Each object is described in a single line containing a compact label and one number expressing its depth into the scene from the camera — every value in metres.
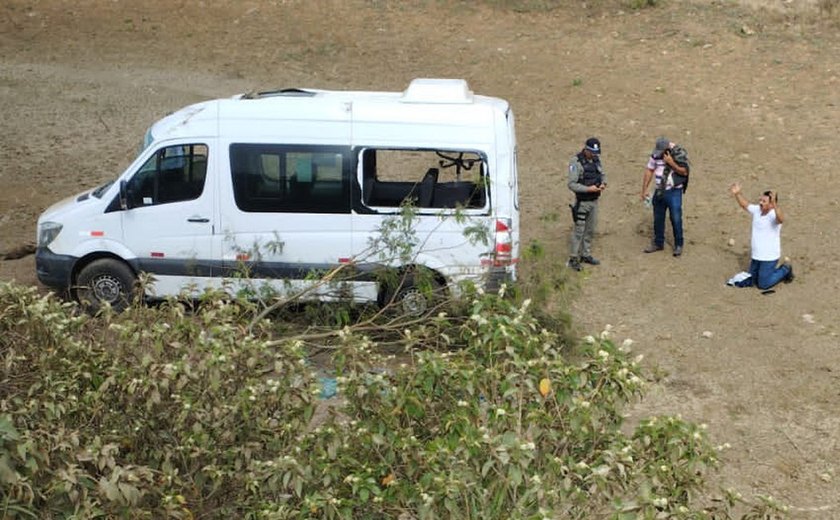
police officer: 12.31
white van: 10.47
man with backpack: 12.55
